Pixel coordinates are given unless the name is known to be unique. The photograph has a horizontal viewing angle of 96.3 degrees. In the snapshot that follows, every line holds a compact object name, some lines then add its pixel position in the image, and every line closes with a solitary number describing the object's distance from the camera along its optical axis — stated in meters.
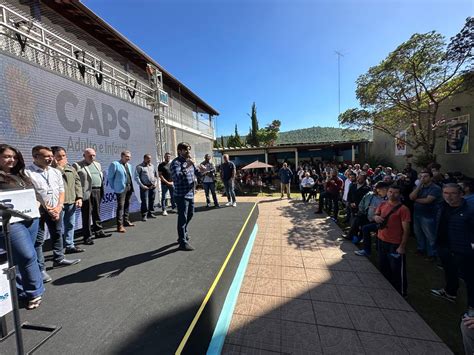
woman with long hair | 1.64
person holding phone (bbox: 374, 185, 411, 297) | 2.63
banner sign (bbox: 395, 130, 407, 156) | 11.65
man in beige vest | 3.24
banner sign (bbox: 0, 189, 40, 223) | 1.29
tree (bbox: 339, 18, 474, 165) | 7.23
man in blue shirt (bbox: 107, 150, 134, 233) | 3.75
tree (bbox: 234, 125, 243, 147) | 33.97
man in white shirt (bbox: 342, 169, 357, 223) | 4.93
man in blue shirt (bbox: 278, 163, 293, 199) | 9.76
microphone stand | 1.17
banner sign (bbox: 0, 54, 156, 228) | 2.81
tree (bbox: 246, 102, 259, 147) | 33.50
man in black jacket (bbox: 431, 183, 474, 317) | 2.12
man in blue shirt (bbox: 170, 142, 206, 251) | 2.91
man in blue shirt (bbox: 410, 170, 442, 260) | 3.38
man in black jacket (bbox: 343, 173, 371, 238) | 4.40
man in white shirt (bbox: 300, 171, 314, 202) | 9.00
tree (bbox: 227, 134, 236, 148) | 34.19
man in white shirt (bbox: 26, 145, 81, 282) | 2.21
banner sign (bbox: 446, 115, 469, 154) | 7.90
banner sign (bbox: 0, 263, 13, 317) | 1.29
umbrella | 13.10
